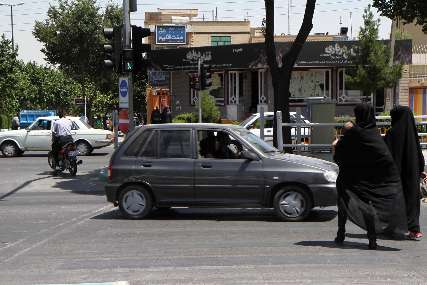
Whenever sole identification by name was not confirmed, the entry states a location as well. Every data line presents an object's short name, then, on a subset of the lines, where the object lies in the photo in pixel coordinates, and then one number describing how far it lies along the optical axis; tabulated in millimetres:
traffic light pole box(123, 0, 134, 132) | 17766
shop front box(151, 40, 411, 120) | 37031
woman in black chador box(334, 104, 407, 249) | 8172
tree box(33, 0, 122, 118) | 47594
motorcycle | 19022
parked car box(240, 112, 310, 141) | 22731
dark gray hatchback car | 10587
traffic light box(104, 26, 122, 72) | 17859
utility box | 17297
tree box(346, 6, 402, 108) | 35000
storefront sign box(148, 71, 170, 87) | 42188
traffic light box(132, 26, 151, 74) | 17531
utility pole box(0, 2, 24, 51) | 71650
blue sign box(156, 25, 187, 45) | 61062
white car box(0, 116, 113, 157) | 26234
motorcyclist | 19172
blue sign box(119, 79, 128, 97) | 17797
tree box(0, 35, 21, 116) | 44000
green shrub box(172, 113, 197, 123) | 35438
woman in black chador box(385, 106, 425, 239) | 8609
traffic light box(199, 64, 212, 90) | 24797
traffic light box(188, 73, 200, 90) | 25750
